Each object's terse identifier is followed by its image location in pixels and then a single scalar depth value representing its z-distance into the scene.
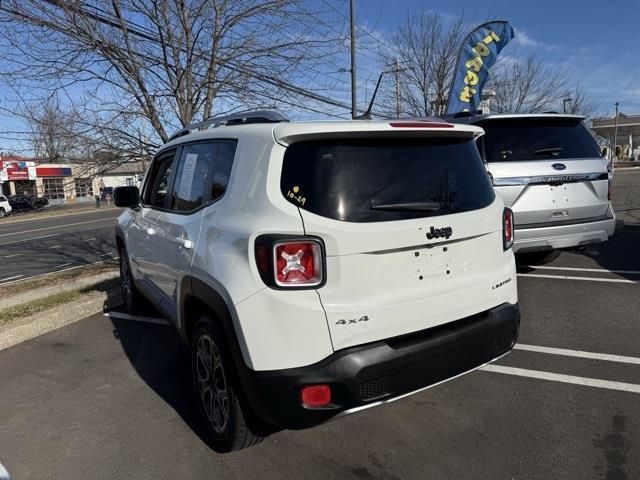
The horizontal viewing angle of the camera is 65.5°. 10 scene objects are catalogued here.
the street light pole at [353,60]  14.24
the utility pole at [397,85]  17.69
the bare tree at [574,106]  35.99
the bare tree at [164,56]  5.95
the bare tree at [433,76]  17.31
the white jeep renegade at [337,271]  2.29
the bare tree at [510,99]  23.41
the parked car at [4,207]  37.65
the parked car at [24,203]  42.97
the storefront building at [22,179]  48.81
